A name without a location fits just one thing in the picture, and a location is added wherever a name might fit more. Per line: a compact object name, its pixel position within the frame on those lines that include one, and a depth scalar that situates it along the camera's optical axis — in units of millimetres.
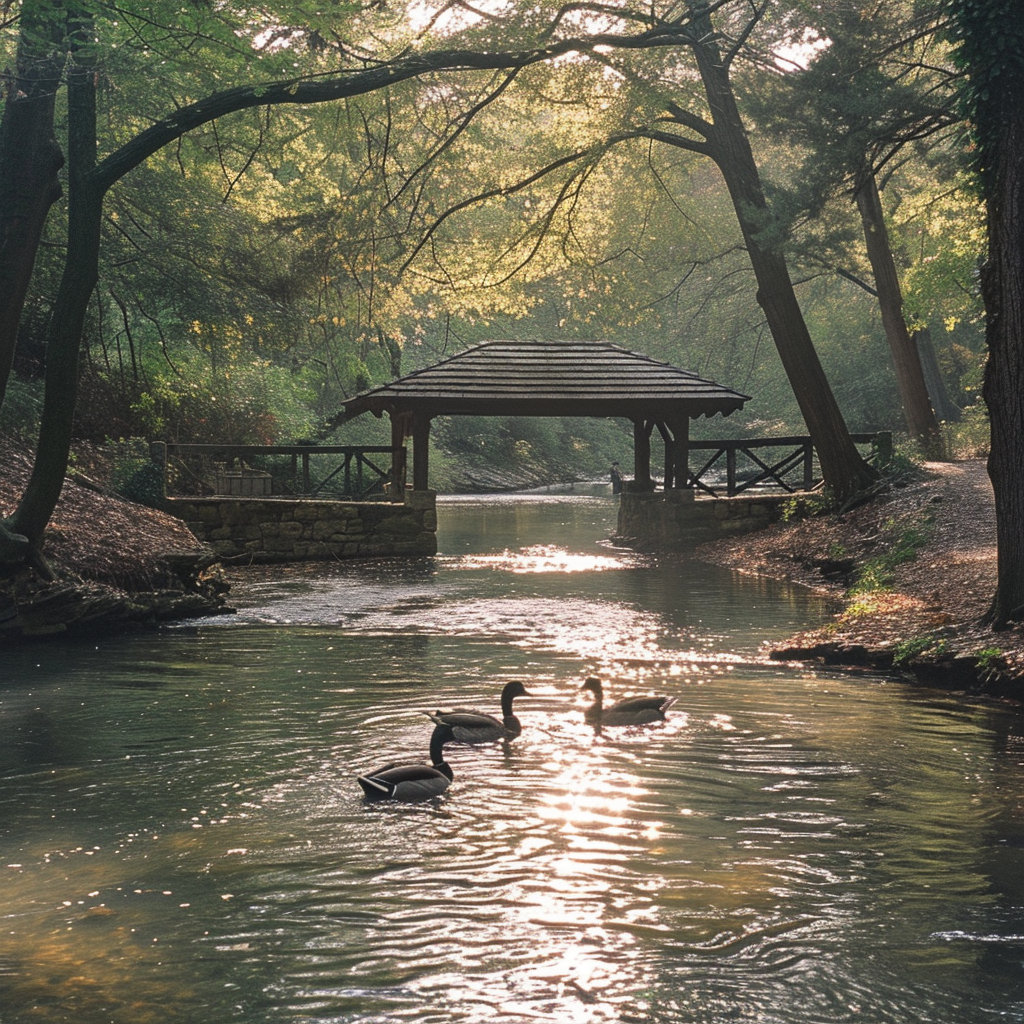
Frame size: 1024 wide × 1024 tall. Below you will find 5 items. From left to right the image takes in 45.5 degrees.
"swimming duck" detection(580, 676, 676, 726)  9367
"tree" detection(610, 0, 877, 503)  22844
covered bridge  25672
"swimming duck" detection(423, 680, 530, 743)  8688
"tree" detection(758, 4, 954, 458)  17812
